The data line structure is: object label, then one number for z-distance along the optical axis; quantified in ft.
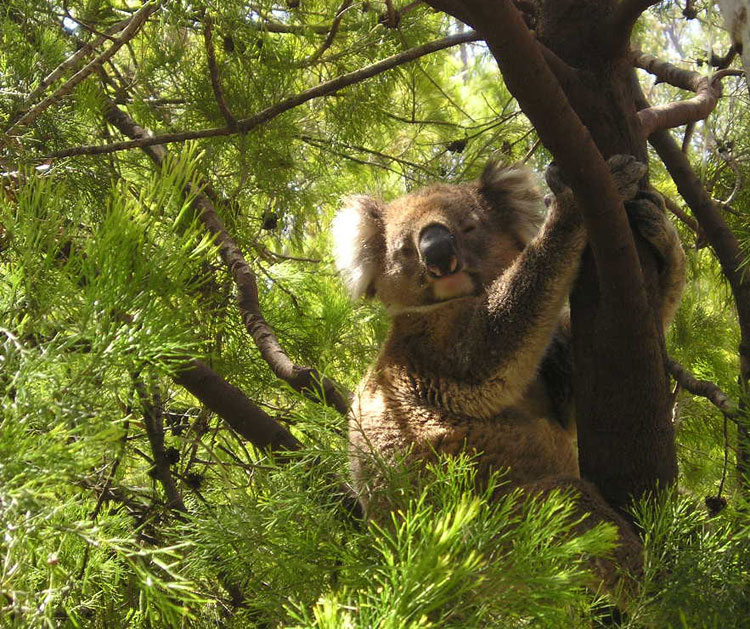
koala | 12.51
